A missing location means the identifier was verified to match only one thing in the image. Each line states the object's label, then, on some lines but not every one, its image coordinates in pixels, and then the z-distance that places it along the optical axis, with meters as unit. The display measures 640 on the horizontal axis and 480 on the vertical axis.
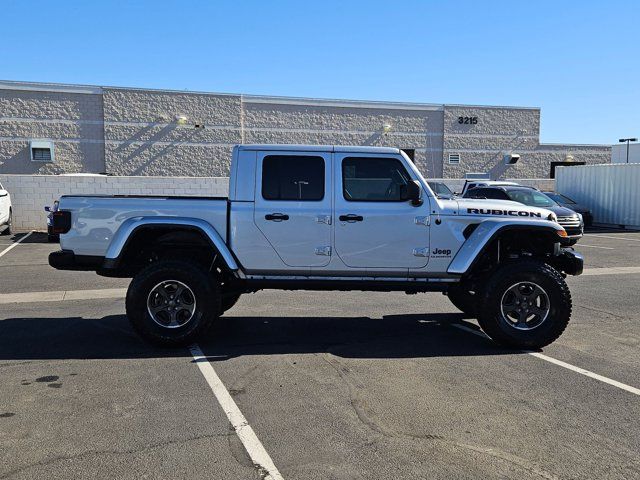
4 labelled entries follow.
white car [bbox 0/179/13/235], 15.72
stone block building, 27.08
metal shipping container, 22.12
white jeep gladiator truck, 5.70
